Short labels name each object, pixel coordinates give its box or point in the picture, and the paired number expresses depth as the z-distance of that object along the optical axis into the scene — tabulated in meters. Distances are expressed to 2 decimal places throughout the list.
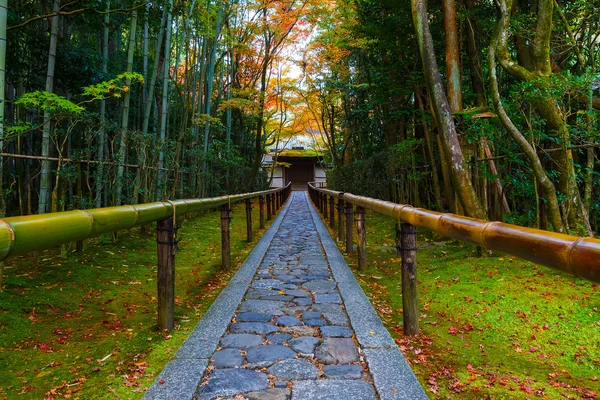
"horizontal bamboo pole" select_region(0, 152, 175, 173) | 3.97
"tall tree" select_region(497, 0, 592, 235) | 3.95
